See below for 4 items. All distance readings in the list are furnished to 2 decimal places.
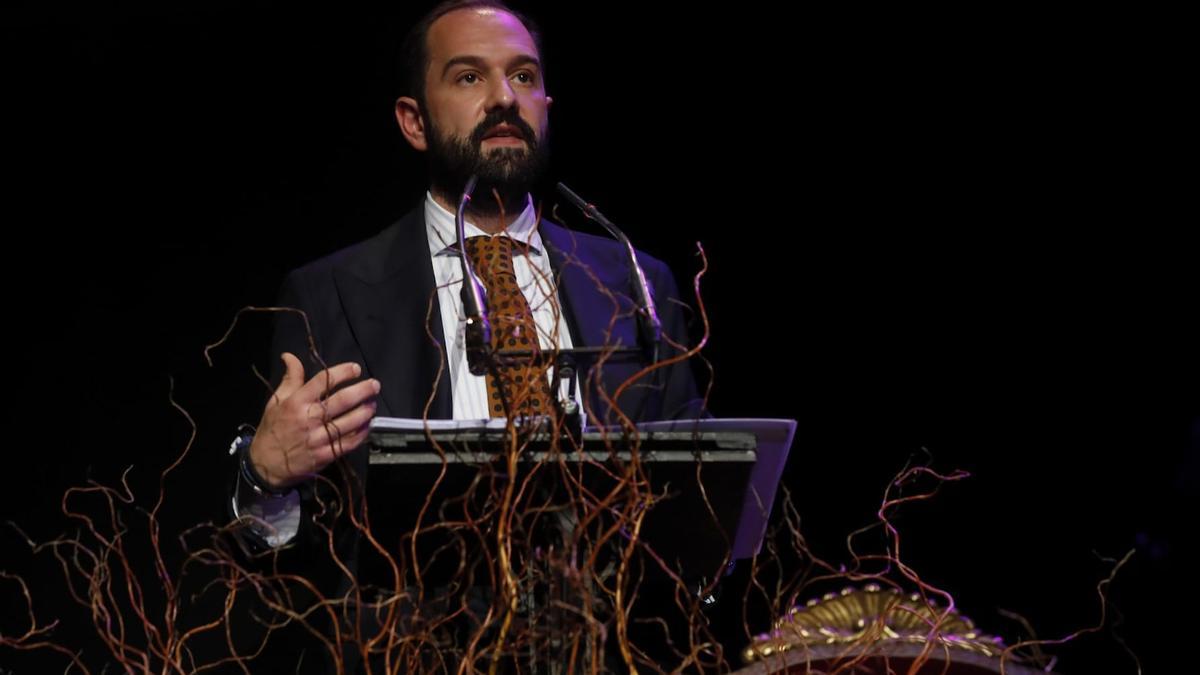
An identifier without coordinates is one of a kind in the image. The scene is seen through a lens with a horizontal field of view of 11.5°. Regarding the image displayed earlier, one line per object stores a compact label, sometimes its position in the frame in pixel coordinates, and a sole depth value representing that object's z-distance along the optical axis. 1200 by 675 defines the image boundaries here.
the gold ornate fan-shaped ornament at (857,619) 6.80
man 6.83
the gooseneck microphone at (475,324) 6.36
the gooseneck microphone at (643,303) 6.44
